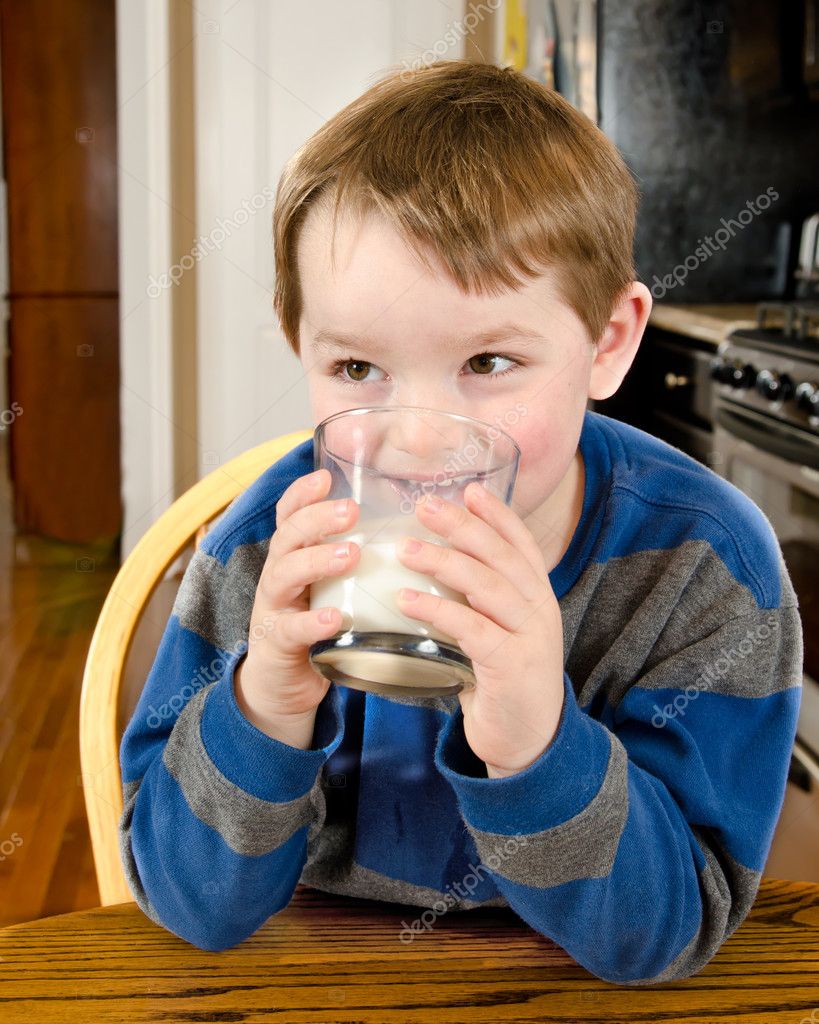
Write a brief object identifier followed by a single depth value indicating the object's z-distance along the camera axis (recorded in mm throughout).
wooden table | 550
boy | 627
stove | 2240
